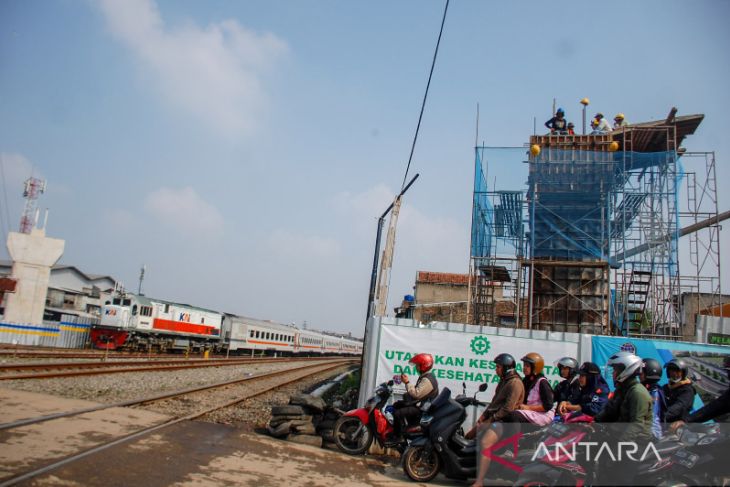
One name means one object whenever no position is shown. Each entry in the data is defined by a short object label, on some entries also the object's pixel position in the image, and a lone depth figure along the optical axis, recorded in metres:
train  31.00
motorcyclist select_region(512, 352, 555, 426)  5.79
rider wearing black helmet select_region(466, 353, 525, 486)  5.61
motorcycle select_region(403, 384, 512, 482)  6.07
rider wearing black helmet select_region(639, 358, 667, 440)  5.09
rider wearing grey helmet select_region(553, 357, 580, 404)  6.69
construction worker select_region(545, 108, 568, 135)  20.12
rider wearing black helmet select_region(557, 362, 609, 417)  6.20
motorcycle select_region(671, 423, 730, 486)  5.03
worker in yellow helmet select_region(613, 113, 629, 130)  19.42
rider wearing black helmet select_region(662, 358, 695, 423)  5.57
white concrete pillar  35.84
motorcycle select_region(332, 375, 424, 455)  7.33
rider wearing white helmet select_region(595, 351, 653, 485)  4.60
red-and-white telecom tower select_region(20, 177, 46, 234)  49.78
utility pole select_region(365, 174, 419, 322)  11.61
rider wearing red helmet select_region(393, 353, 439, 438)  6.77
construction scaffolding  17.17
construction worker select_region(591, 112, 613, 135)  19.36
